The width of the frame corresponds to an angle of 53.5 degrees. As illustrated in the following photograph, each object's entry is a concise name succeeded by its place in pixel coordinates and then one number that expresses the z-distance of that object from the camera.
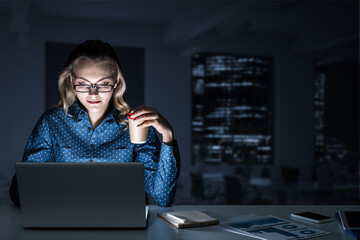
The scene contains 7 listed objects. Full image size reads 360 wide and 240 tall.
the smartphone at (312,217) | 1.24
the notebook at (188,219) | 1.16
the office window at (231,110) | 7.97
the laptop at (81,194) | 1.04
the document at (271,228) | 1.07
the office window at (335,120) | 8.42
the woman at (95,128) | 1.55
